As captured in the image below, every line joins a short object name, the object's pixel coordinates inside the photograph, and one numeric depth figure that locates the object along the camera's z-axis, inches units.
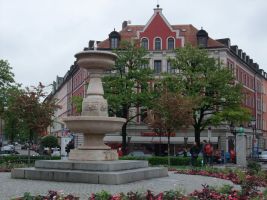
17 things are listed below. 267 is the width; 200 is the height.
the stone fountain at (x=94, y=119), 747.4
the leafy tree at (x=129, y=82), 1961.1
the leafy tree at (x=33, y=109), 1210.6
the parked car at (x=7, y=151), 2234.6
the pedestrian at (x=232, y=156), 1657.2
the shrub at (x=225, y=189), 477.2
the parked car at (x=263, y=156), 2147.3
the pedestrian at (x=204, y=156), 1297.7
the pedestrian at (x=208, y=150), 1283.2
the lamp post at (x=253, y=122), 1938.6
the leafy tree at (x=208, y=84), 1934.1
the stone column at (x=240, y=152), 1457.6
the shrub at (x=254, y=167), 914.1
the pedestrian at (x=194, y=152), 1222.3
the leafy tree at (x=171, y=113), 1350.9
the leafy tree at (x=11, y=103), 1262.3
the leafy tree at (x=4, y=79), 1968.5
